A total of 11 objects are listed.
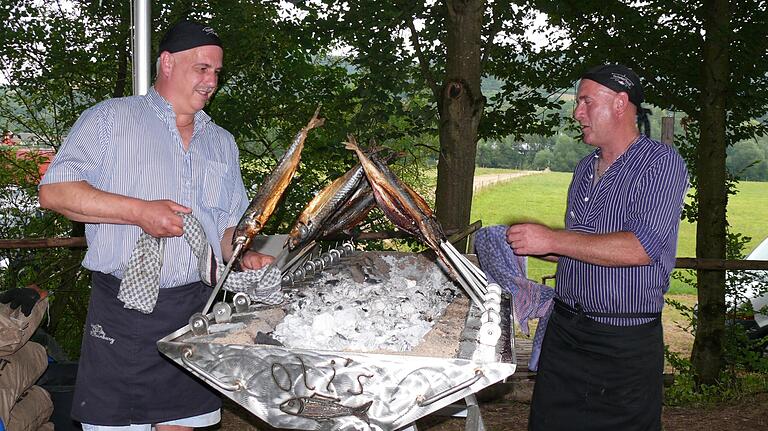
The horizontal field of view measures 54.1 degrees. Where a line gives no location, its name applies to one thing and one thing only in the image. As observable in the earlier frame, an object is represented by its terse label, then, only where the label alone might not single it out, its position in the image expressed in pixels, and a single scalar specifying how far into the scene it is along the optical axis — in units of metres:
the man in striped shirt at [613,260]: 2.60
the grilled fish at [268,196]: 2.59
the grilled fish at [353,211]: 3.04
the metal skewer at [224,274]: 2.45
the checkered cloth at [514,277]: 3.07
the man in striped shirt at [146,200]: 2.53
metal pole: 3.32
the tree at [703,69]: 6.59
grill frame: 2.09
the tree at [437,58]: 5.72
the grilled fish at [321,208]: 2.82
